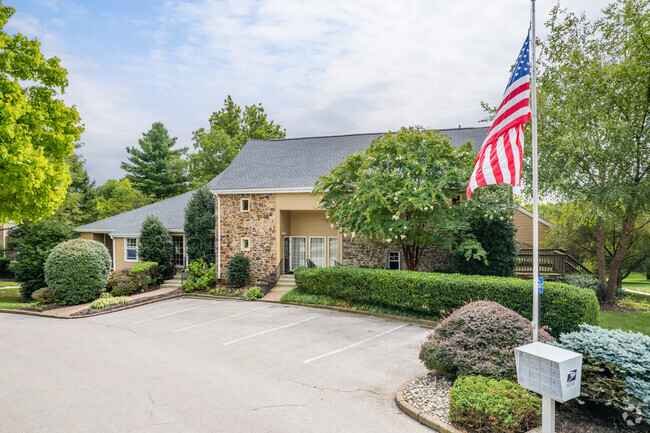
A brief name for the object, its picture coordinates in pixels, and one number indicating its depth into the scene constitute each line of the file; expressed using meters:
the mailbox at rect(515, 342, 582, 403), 4.12
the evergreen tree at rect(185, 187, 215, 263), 18.66
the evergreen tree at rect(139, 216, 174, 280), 19.19
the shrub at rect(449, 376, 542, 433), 4.78
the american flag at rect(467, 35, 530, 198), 5.88
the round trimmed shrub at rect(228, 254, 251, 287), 17.08
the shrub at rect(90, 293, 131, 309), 14.51
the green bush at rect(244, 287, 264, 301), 15.42
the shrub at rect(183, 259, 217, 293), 17.38
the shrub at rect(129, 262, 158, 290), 17.59
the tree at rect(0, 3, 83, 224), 10.54
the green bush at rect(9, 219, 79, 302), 17.97
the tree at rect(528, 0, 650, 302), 12.96
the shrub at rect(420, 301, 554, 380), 5.86
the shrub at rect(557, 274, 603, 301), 15.01
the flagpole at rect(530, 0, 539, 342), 5.49
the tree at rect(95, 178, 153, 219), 32.00
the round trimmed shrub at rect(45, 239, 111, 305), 15.30
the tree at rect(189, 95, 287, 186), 34.22
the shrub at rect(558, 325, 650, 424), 4.62
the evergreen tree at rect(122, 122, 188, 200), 38.09
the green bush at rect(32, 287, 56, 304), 15.59
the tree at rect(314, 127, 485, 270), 11.99
